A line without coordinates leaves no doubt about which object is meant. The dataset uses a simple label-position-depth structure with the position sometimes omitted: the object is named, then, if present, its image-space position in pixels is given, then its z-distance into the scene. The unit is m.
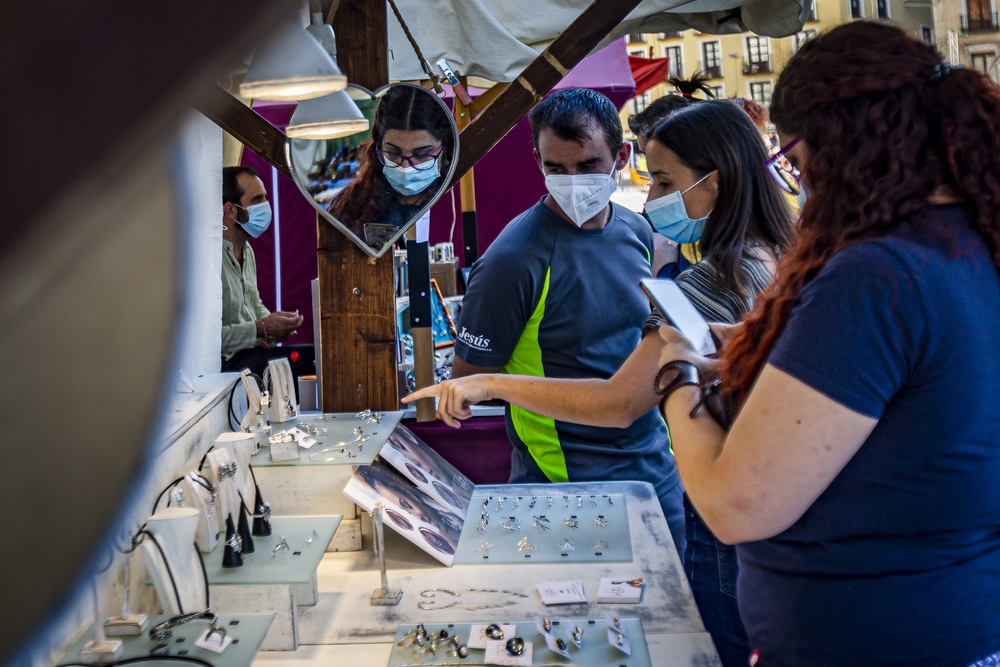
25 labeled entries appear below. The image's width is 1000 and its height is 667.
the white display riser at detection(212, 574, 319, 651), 1.43
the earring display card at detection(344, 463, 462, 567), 1.86
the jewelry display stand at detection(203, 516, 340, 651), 1.44
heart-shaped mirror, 2.16
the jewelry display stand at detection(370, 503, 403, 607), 1.72
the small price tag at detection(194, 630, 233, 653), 1.13
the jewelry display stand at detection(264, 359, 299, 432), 2.19
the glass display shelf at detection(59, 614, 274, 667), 1.10
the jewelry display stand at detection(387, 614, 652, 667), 1.45
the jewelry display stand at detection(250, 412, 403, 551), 1.95
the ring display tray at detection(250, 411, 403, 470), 1.95
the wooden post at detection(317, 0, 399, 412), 2.33
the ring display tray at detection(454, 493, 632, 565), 1.91
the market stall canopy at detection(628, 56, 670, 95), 7.59
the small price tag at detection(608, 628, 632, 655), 1.46
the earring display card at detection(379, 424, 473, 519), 2.15
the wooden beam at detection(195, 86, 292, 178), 2.02
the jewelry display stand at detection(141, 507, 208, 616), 1.25
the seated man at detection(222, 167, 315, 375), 2.44
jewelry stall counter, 1.55
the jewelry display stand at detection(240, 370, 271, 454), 2.04
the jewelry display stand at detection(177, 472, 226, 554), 1.49
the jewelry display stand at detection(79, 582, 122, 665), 0.83
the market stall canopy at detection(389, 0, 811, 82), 3.45
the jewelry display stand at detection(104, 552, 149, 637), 1.07
